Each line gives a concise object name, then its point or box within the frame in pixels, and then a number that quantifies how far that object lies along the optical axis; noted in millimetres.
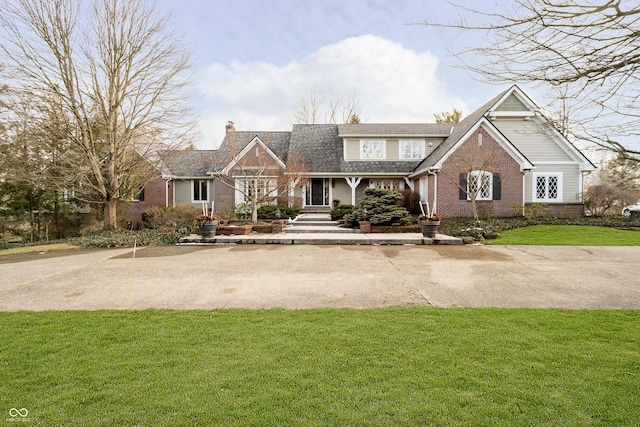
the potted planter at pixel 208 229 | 12547
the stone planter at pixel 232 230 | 13570
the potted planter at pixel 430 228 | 12516
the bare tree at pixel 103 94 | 13328
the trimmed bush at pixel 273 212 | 17781
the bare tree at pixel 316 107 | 35625
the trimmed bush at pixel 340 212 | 18781
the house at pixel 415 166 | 17641
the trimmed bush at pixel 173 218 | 14948
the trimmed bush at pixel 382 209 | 14758
